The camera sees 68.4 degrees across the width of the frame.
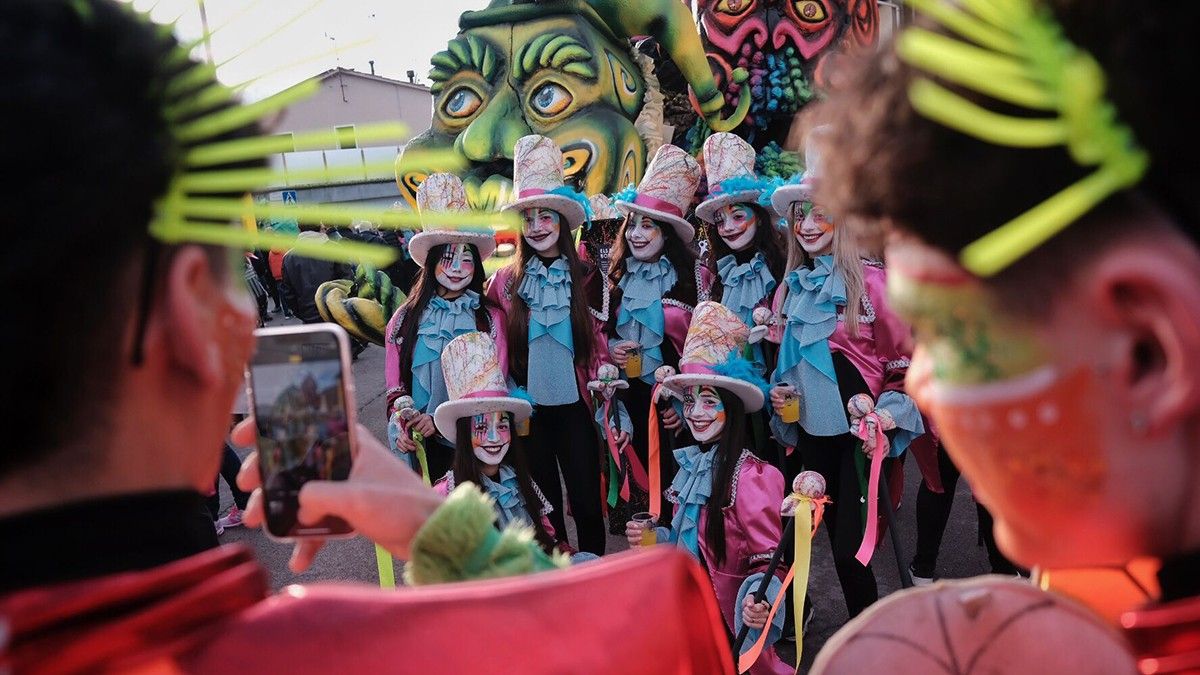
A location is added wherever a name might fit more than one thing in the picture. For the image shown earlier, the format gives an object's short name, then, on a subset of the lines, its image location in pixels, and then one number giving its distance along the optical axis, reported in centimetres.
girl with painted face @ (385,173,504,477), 441
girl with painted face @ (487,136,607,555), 443
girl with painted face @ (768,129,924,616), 367
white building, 2081
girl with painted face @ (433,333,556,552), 368
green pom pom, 121
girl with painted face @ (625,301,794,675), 330
